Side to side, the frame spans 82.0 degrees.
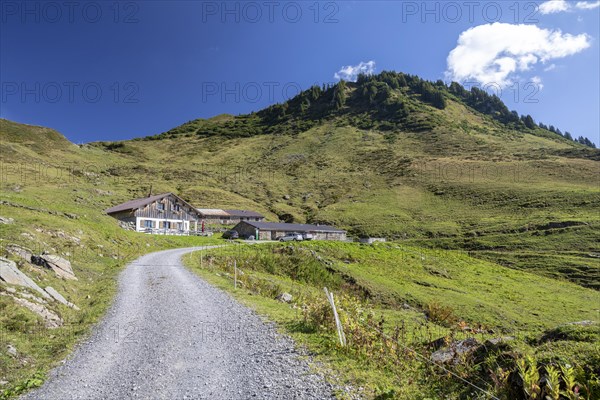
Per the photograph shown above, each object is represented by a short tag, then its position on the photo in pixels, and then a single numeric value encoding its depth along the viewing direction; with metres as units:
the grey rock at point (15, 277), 13.75
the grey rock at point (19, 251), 17.62
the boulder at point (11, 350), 9.52
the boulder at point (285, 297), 18.44
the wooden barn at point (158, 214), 64.44
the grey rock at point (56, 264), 18.20
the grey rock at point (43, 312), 12.41
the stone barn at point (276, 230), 73.88
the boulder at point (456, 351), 8.06
